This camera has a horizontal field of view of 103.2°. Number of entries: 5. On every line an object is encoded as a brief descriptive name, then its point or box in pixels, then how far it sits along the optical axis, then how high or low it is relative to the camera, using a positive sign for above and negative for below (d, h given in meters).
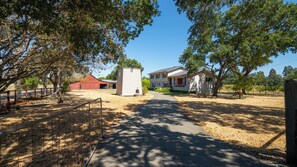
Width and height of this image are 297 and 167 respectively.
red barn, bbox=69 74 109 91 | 39.32 +0.49
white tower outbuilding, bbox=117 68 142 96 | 17.99 +0.55
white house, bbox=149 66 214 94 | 24.71 +0.96
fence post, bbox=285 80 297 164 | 2.67 -0.77
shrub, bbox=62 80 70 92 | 21.08 +0.07
